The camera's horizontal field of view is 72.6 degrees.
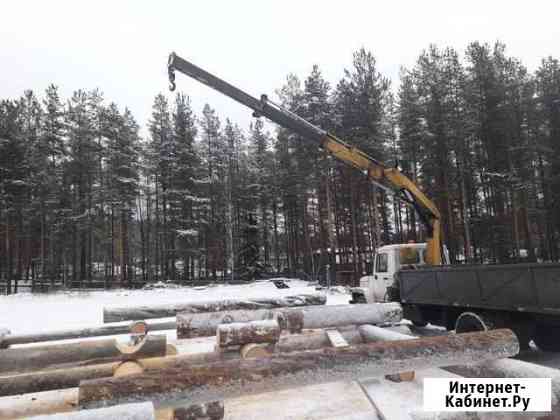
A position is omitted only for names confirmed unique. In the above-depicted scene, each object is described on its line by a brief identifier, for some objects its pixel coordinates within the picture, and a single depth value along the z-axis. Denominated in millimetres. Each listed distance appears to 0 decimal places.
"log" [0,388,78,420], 3717
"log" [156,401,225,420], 3514
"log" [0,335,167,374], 4480
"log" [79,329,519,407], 2297
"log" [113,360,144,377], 4051
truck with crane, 6125
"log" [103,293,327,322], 6605
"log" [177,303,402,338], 5395
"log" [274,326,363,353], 5266
